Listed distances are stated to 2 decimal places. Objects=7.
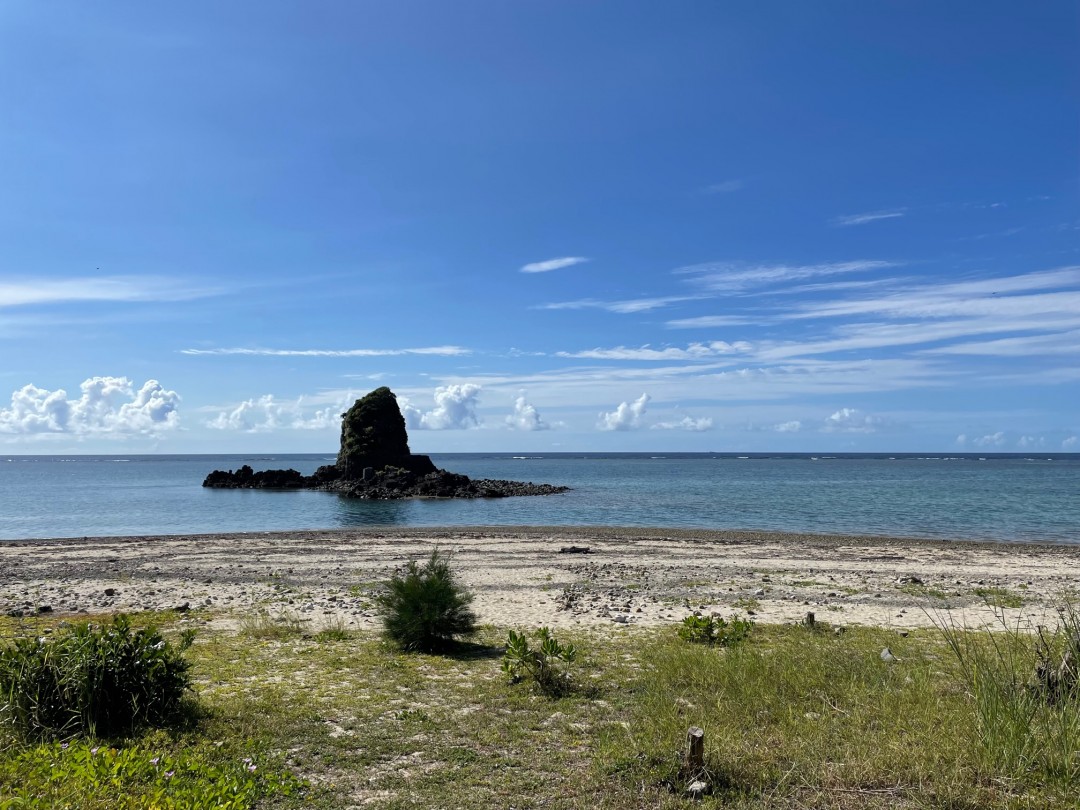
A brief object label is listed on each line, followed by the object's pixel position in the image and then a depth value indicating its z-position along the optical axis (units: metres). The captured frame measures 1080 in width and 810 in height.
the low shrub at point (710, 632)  12.15
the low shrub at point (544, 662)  9.24
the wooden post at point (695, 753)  6.30
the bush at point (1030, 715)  6.09
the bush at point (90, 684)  7.20
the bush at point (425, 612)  12.10
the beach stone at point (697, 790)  6.07
